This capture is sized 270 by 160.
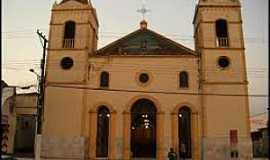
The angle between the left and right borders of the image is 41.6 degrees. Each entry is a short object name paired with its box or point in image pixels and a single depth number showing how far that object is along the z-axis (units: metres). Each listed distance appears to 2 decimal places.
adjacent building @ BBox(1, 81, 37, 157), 29.99
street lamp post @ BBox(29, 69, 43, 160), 18.94
